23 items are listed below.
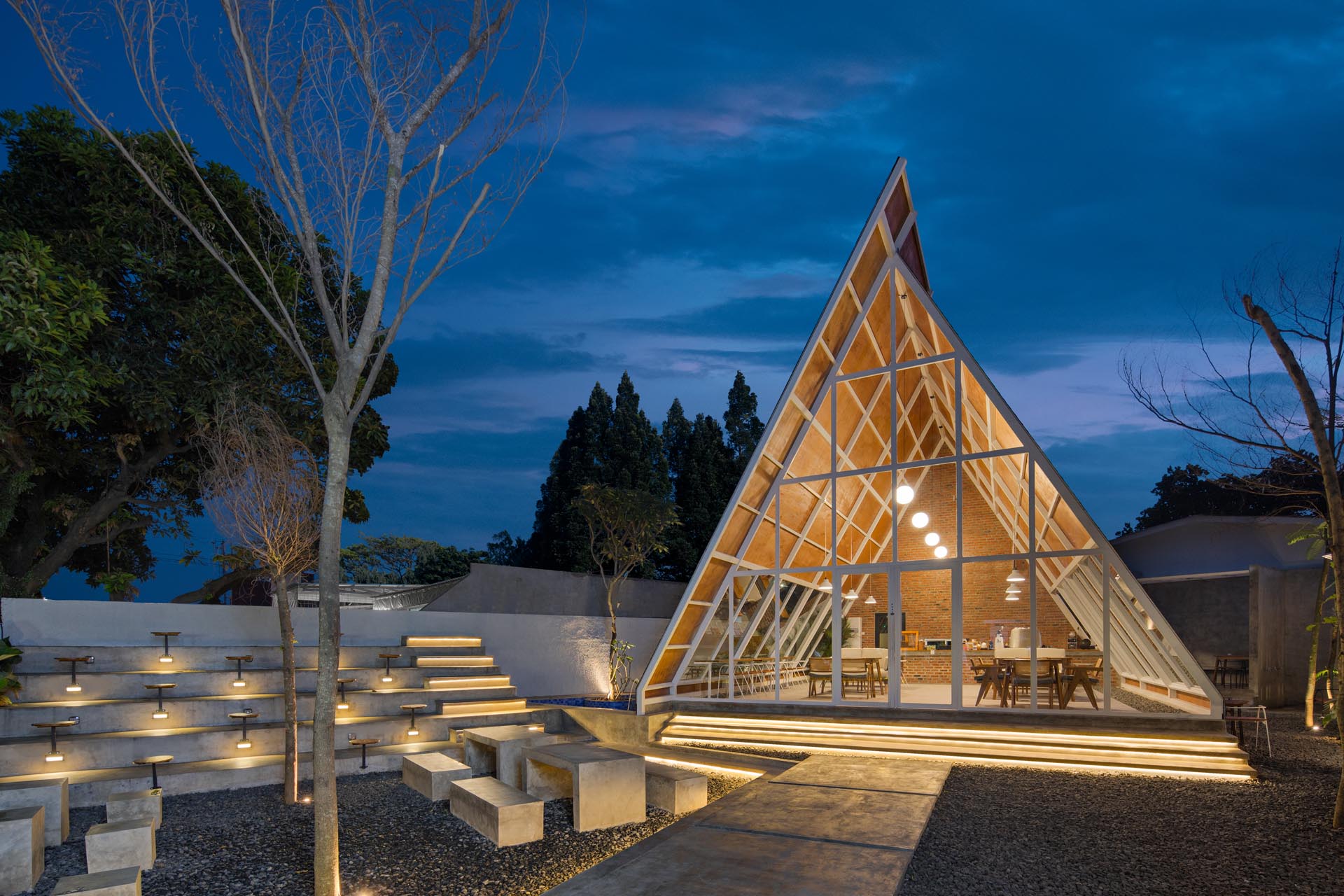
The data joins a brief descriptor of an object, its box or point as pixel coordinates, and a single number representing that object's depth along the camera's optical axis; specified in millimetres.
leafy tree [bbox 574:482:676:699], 14367
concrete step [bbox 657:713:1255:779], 8258
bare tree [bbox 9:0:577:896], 4441
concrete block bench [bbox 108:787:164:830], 6238
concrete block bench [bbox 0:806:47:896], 5230
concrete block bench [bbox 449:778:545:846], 6219
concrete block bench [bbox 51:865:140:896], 4410
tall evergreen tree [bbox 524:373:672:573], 23984
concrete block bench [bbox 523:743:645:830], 6648
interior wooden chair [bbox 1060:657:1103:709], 10141
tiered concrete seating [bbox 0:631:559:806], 7820
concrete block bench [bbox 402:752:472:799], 7754
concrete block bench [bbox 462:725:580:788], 8102
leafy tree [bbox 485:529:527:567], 30500
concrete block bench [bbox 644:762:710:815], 7102
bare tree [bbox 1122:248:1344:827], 6395
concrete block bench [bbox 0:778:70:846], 6188
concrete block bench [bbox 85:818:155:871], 5453
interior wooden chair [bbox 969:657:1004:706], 11055
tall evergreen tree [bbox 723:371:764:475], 26359
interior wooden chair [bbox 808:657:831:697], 11867
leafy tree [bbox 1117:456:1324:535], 20578
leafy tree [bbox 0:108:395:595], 10461
